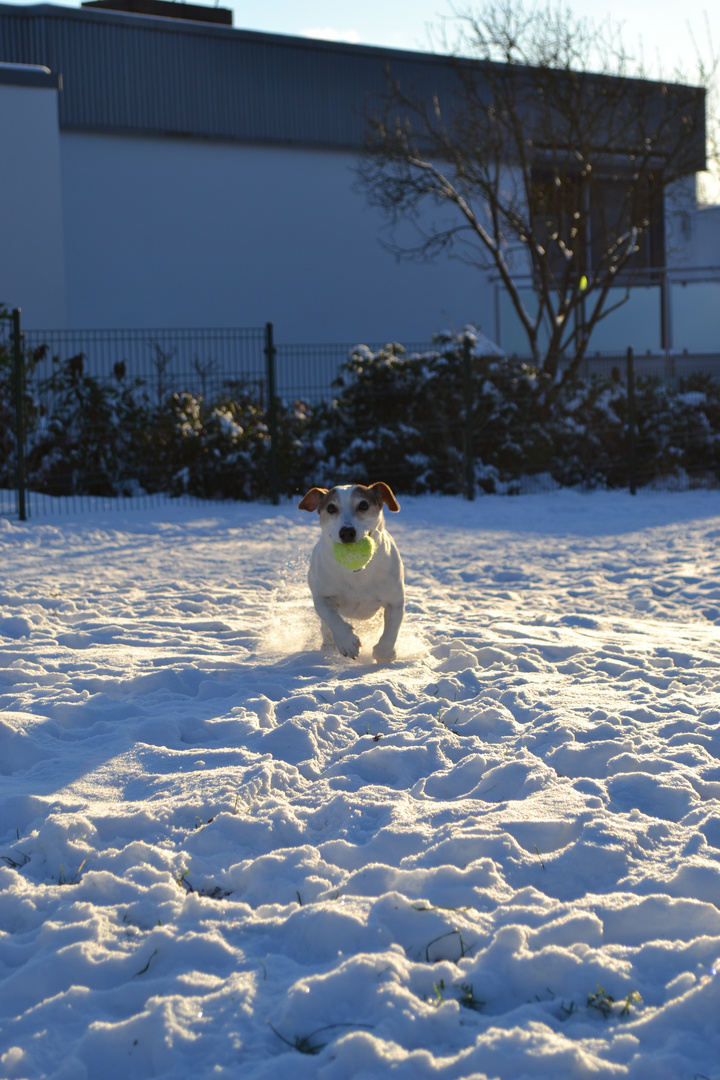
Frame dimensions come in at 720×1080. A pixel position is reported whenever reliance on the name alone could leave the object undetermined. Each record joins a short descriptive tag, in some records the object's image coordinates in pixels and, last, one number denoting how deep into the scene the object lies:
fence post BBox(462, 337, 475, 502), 13.09
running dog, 4.93
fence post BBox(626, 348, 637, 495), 14.12
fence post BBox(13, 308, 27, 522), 10.14
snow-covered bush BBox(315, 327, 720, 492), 13.62
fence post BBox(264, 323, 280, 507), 11.91
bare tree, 15.98
